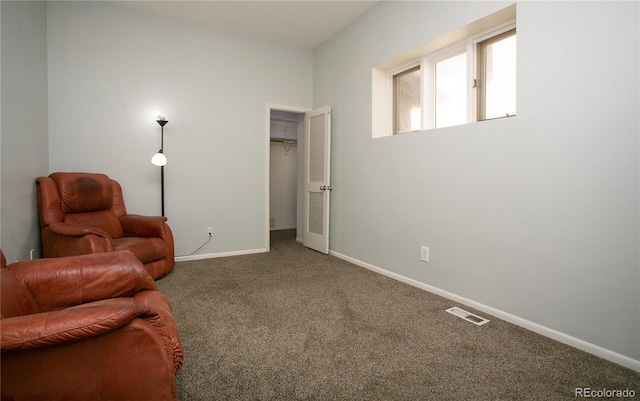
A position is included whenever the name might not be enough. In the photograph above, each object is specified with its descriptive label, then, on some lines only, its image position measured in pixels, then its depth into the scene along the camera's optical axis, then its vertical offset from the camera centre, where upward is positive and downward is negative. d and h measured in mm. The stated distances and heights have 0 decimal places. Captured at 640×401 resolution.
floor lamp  3432 +351
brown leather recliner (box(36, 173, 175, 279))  2562 -297
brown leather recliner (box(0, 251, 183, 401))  926 -495
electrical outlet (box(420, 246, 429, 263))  2920 -562
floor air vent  2270 -897
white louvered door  4250 +167
